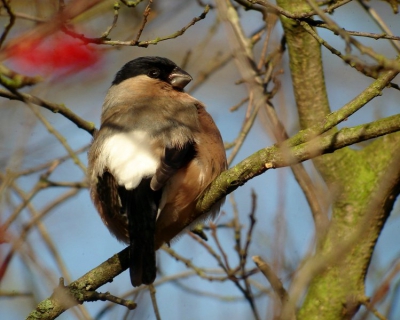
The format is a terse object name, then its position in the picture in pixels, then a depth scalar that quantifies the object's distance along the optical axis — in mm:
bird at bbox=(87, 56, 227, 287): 6902
